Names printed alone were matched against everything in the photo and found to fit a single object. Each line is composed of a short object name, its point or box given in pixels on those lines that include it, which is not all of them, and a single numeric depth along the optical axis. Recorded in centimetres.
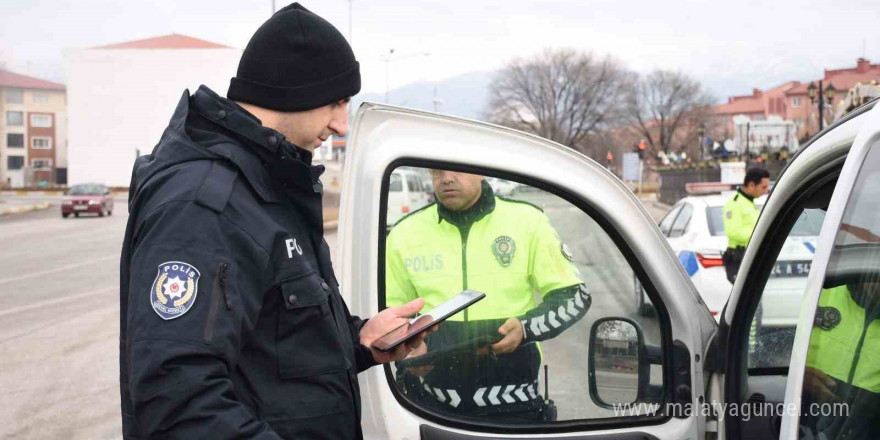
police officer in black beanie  142
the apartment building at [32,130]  9150
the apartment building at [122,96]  7562
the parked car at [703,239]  829
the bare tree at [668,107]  9775
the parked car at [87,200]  3572
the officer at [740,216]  798
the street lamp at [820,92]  3028
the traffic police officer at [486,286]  218
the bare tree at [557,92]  8319
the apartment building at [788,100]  9219
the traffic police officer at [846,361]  163
